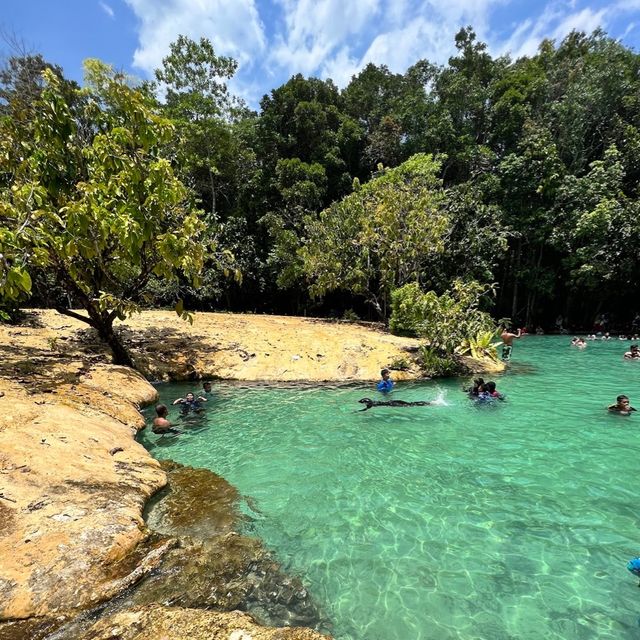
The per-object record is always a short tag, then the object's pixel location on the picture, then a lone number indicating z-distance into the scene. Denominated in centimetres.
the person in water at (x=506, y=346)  1852
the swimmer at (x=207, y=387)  1207
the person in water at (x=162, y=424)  939
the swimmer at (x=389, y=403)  1112
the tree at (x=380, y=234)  2005
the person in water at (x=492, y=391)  1149
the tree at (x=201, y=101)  2727
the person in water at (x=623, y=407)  1018
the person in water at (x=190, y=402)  1080
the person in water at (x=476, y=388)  1162
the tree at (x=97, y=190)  831
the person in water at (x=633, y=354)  1778
